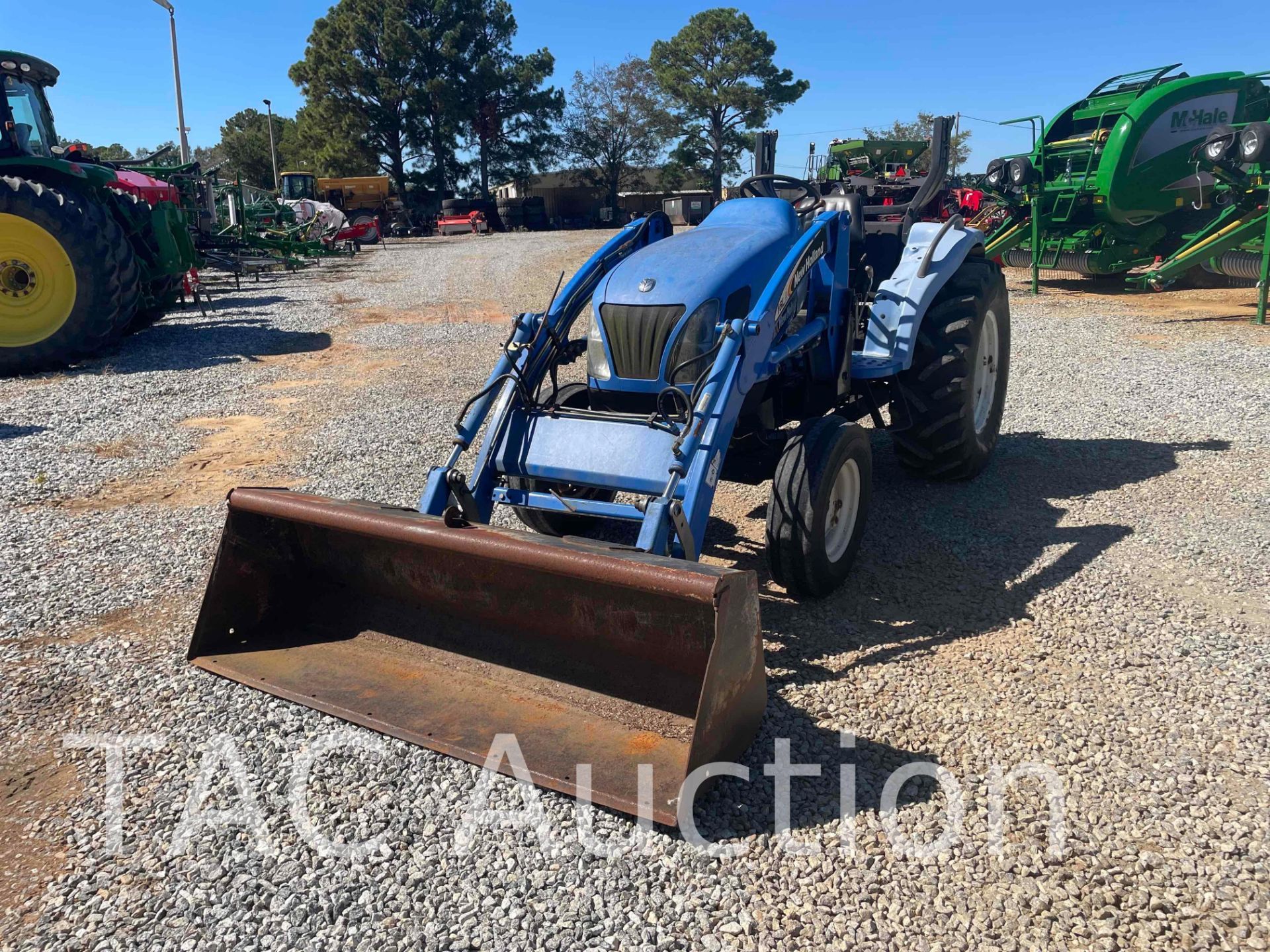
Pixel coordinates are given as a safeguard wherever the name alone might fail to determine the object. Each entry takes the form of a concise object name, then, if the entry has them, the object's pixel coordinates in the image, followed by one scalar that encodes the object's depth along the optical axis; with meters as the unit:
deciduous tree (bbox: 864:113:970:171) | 49.44
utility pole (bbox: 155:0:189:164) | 23.88
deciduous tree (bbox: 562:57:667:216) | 53.16
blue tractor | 2.87
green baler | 12.75
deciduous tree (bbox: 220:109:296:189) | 58.53
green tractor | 9.03
